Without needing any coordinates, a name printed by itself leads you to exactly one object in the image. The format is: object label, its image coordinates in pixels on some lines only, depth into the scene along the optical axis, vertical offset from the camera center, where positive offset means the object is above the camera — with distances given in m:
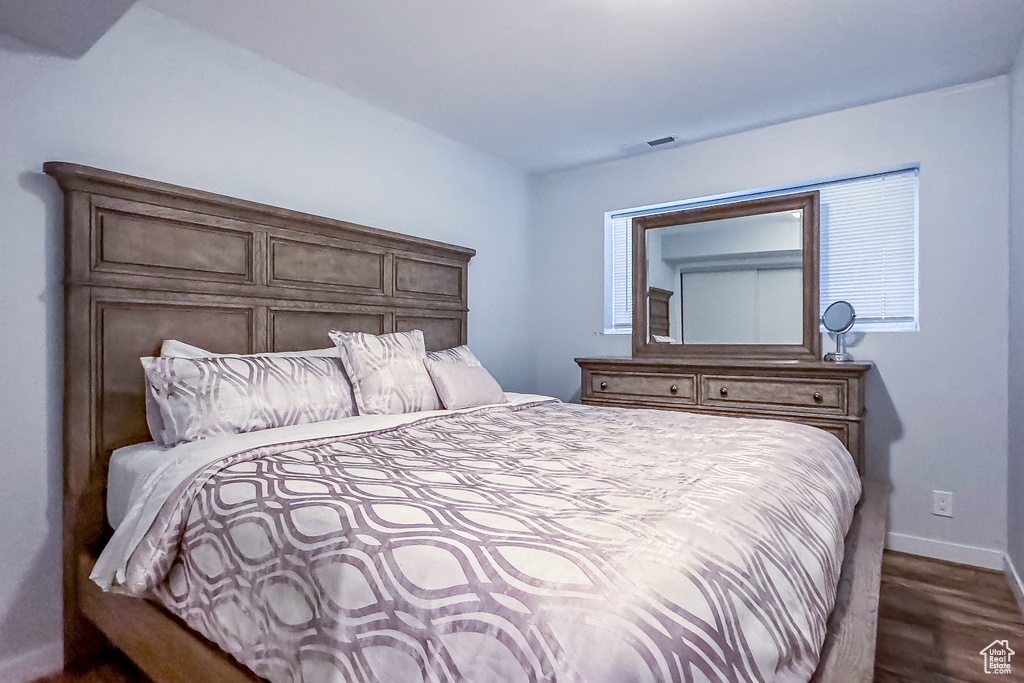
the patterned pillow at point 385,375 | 2.24 -0.16
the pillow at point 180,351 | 1.98 -0.05
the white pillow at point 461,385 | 2.46 -0.23
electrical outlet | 2.68 -0.84
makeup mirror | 2.82 +0.08
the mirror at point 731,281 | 3.03 +0.34
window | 2.83 +0.50
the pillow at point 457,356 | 2.64 -0.10
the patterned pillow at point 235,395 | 1.76 -0.21
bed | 0.90 -0.33
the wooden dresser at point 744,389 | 2.63 -0.29
